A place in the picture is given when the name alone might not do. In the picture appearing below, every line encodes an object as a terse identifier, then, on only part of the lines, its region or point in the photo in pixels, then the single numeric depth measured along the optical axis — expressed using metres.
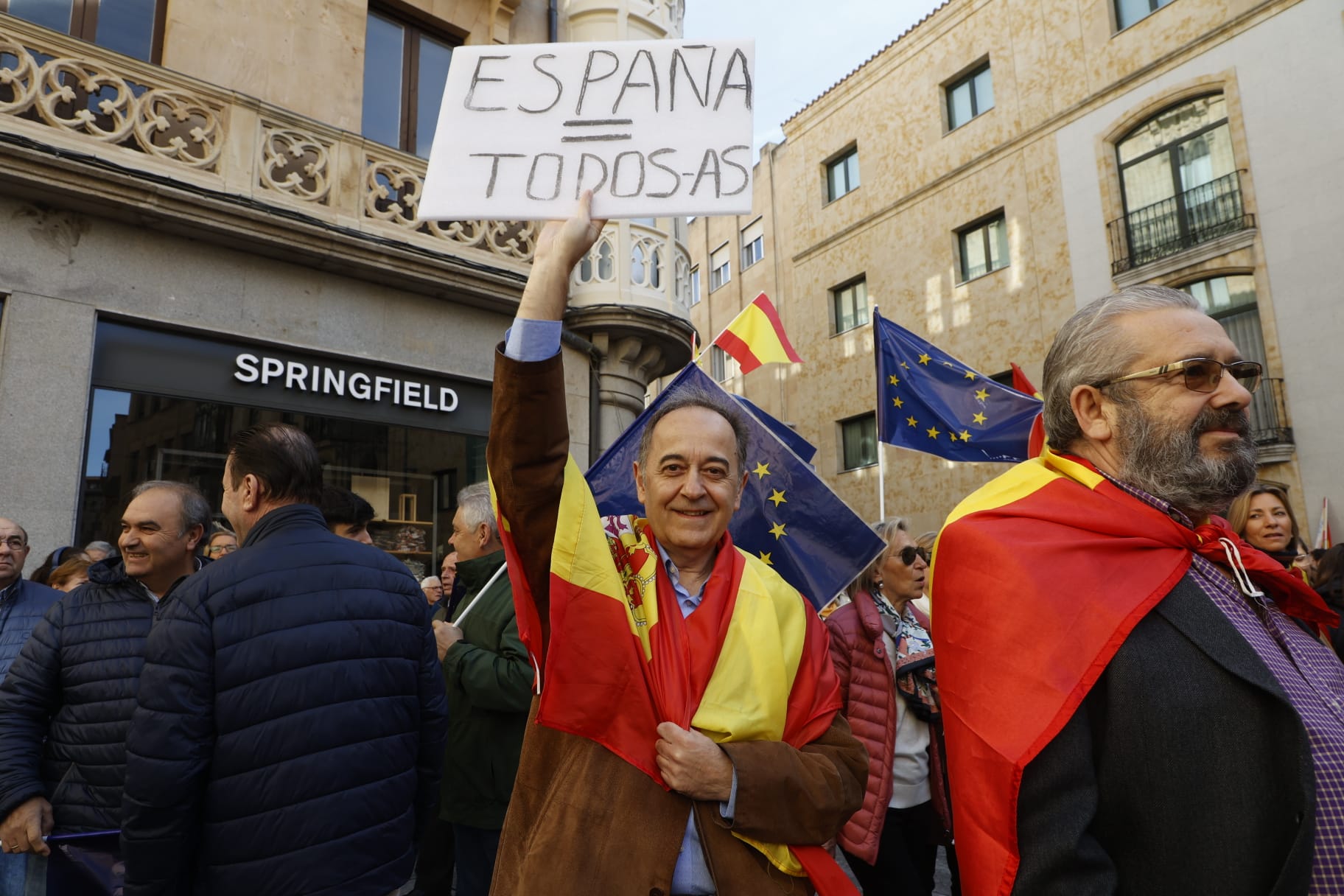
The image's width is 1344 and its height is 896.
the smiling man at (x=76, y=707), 2.95
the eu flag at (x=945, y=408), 6.68
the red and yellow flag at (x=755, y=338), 5.38
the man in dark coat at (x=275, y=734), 2.43
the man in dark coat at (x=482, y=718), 3.58
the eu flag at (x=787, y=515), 3.76
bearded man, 1.49
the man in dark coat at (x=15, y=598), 4.19
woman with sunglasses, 3.79
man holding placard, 1.77
